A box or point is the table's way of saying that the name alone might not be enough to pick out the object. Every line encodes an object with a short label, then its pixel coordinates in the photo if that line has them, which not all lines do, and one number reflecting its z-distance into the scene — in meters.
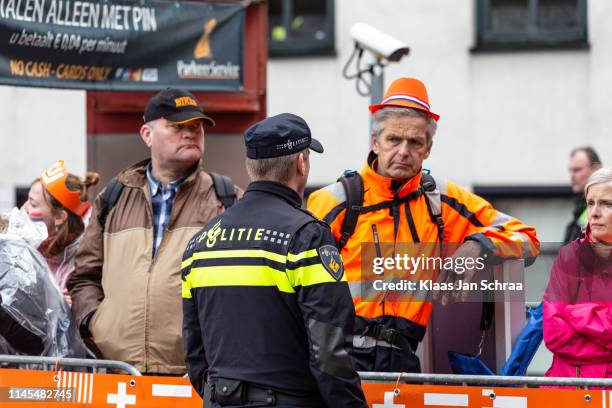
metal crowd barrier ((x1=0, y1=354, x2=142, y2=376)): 11.17
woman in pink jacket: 10.03
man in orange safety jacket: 10.45
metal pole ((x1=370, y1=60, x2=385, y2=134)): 18.81
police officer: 8.62
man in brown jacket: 11.85
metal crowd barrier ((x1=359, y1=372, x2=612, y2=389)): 9.79
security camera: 18.13
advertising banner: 15.63
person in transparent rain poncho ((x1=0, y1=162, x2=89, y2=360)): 11.91
